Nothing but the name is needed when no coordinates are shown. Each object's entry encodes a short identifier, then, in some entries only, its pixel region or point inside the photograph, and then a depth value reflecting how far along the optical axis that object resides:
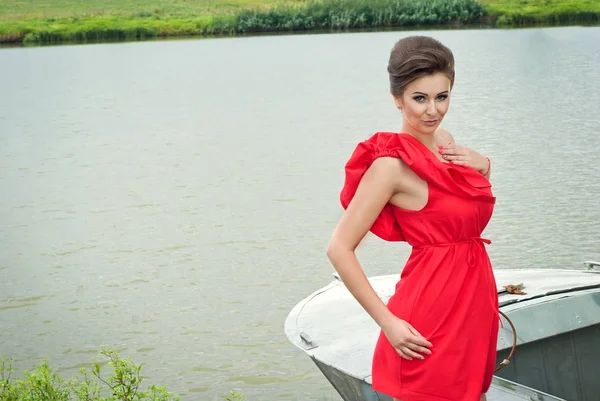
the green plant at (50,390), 4.25
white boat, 3.67
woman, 2.23
